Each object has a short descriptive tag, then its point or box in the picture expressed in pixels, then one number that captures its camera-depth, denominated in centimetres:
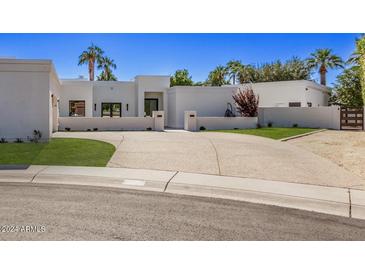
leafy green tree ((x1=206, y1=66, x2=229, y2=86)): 6231
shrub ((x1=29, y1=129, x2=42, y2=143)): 1716
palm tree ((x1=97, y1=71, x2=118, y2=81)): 5809
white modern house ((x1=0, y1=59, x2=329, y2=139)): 3062
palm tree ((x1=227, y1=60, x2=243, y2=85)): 6021
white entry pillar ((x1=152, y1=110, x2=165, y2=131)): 2662
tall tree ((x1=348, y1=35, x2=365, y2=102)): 1934
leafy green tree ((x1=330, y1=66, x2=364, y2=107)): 3716
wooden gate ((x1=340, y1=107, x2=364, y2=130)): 2665
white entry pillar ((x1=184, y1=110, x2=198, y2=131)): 2644
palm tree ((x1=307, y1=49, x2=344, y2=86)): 4606
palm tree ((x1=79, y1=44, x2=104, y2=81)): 5094
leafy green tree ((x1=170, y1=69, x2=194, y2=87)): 6063
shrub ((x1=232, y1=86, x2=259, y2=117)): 2941
